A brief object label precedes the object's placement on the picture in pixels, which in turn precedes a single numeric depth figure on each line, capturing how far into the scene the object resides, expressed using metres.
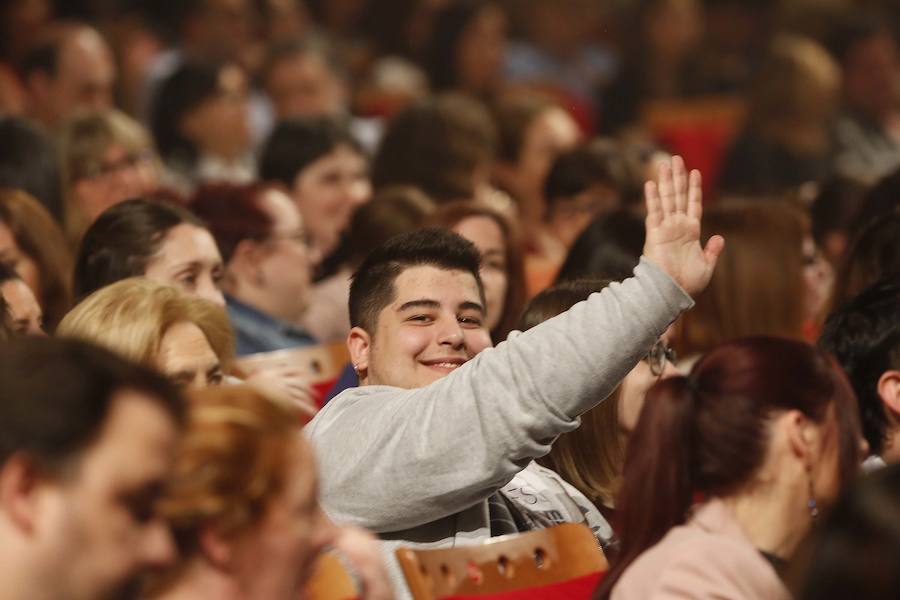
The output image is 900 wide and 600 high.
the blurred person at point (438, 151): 12.87
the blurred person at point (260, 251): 10.37
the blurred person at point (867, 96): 17.31
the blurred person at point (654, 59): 19.56
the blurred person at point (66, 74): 14.91
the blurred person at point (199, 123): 14.98
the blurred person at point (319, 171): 12.97
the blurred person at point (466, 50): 18.72
